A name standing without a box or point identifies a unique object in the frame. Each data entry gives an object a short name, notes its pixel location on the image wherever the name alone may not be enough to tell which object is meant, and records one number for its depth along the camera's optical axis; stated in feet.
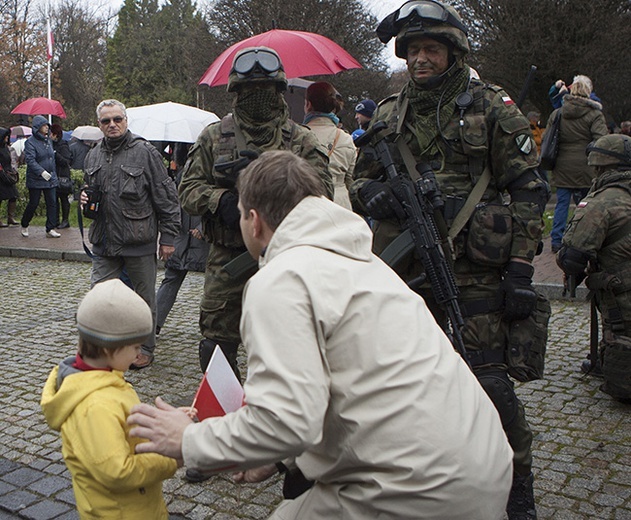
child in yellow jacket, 7.81
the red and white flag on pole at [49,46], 70.44
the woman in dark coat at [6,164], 46.75
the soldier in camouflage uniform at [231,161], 13.57
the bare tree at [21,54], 117.80
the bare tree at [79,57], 149.59
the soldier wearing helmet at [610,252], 16.12
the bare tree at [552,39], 63.10
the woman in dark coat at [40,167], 43.45
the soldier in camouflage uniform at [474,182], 11.42
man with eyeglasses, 19.01
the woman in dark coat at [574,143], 31.27
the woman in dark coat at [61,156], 47.47
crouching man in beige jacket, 6.12
